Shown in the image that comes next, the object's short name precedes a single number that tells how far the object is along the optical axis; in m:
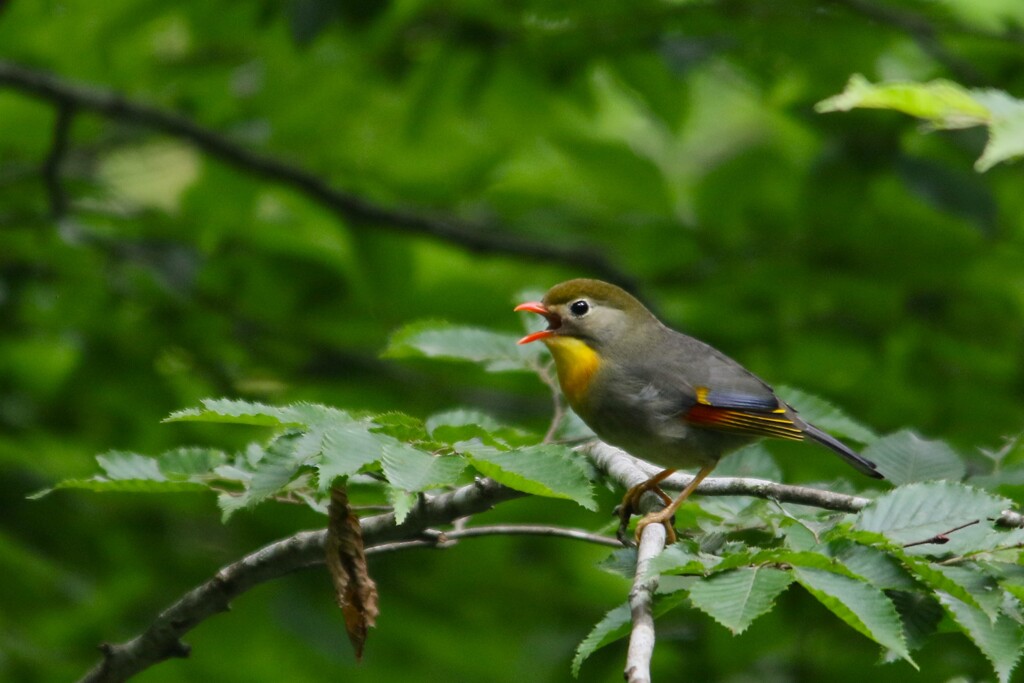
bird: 7.52
